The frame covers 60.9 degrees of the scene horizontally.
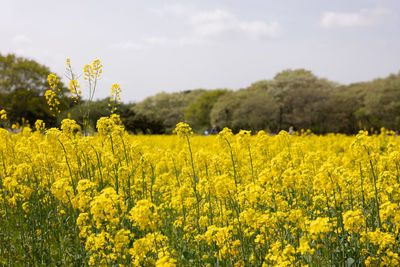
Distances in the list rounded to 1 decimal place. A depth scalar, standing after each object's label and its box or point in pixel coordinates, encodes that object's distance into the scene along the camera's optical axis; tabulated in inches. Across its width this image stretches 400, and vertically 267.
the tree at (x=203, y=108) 1685.5
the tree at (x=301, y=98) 1268.5
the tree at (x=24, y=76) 1389.0
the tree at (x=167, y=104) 1939.0
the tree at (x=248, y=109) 1248.2
